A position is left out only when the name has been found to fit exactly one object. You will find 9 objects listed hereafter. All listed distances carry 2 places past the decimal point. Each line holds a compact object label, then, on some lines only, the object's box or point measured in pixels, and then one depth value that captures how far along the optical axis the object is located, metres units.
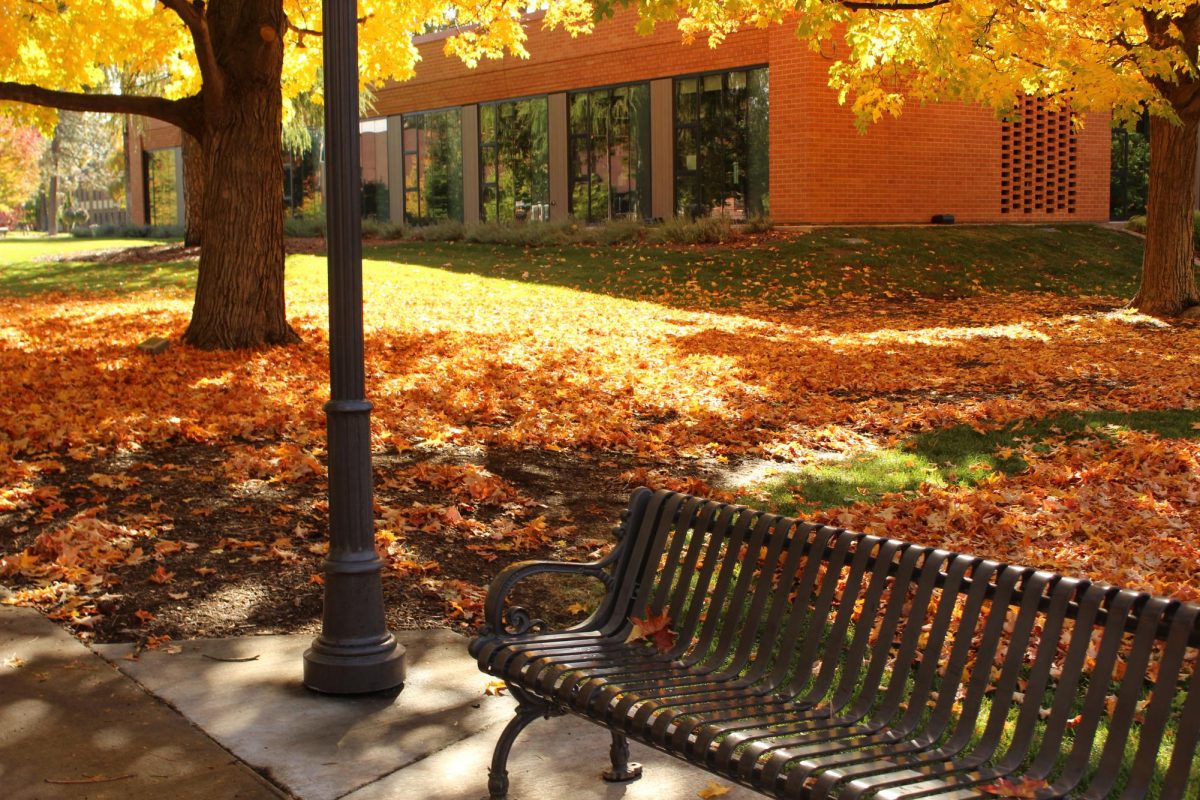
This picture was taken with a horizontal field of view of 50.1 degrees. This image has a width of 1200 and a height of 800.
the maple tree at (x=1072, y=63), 14.26
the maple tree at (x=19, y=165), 80.88
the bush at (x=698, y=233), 26.41
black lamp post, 4.70
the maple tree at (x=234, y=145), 13.02
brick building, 27.78
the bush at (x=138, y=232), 50.54
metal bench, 2.99
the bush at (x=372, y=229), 36.91
